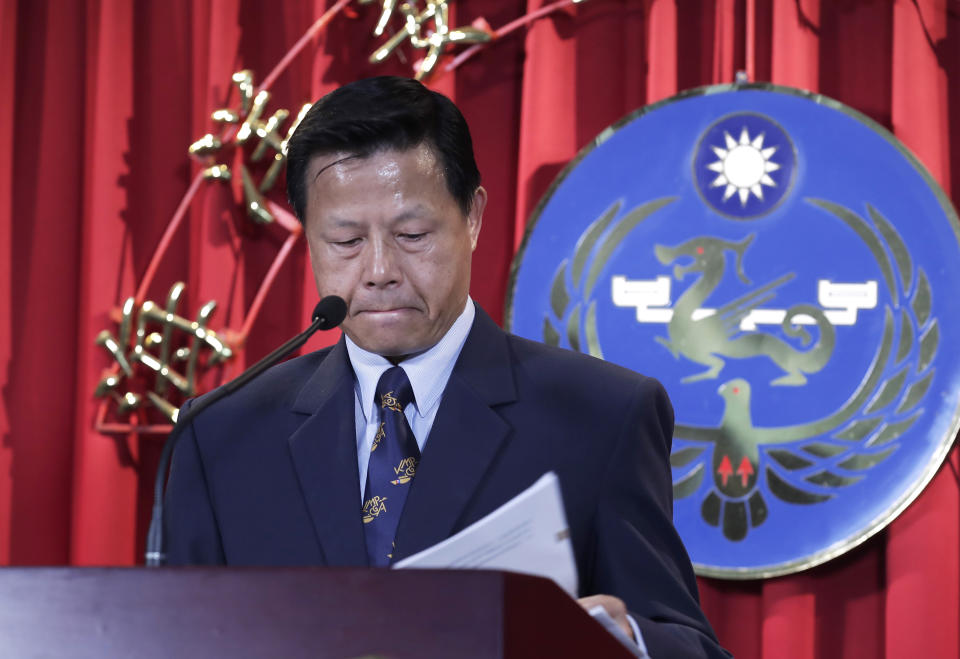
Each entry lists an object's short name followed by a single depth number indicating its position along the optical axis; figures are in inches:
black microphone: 174.5
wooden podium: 167.5
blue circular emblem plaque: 204.6
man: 182.5
